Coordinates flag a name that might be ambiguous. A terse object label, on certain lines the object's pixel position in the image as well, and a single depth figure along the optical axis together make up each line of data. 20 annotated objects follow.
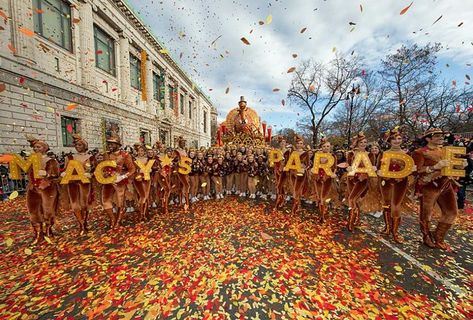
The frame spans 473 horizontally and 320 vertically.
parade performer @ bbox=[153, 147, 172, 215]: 6.29
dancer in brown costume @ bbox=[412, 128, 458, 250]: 3.88
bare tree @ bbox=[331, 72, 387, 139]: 25.04
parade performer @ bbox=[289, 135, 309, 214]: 5.94
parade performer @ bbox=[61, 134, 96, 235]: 4.86
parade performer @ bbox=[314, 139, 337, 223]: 5.36
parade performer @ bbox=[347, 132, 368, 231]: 4.84
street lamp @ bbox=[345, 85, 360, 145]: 16.50
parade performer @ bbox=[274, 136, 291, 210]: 6.49
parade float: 11.24
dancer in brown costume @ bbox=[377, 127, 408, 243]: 4.28
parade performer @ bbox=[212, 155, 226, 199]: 8.07
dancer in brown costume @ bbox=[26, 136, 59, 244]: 4.35
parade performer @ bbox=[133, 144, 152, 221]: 5.75
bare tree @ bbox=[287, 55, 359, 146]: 24.20
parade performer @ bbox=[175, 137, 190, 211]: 6.85
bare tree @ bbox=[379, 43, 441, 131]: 19.21
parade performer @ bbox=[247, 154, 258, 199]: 8.25
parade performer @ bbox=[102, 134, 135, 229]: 5.10
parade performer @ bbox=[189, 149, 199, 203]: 7.68
